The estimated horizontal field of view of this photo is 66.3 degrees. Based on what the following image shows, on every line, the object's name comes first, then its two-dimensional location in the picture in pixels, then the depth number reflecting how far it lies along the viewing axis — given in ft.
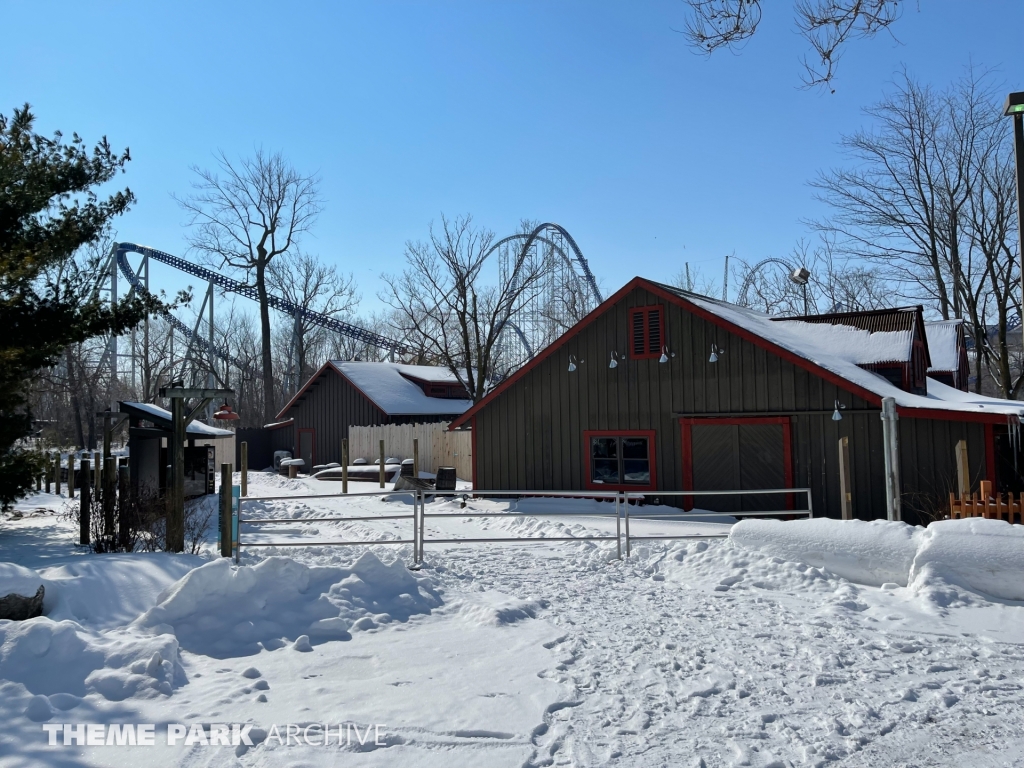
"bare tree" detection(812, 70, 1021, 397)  93.04
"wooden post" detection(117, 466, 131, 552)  34.47
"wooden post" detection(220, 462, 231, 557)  34.47
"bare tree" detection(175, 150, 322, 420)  133.80
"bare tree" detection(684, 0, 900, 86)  20.33
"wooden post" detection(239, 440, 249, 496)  74.71
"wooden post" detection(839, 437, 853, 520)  39.65
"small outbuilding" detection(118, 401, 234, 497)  55.52
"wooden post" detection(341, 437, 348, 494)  75.56
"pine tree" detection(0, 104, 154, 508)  39.91
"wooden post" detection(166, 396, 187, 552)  34.73
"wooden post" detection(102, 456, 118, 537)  34.88
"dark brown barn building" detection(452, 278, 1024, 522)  48.06
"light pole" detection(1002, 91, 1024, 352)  29.55
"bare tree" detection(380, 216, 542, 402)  102.73
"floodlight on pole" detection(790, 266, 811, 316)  81.00
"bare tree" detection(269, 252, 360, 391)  159.84
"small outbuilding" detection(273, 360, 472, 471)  107.65
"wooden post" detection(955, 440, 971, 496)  40.01
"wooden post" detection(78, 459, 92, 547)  38.17
